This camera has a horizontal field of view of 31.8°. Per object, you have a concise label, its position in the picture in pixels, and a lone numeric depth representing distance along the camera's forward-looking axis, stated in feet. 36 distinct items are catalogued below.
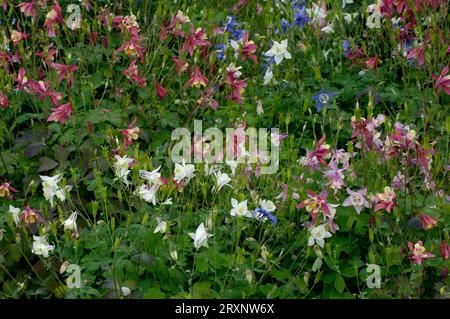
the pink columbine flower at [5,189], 10.21
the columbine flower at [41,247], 8.97
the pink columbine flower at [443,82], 11.11
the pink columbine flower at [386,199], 9.21
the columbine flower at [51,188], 9.43
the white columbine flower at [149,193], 9.18
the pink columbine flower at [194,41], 12.44
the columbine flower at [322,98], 12.58
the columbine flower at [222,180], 9.16
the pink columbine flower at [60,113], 11.17
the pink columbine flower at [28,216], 9.52
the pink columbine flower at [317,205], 9.29
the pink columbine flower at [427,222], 9.20
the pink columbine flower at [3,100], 12.00
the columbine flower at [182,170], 9.23
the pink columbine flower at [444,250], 8.86
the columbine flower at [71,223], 9.00
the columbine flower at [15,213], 9.52
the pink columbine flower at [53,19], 12.53
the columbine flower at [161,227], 9.02
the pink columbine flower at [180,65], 12.58
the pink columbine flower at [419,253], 8.90
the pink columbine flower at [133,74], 12.41
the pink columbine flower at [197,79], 11.83
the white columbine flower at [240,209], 8.87
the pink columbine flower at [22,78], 11.98
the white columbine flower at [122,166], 9.46
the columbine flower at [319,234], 9.20
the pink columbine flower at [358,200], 9.53
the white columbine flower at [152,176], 9.14
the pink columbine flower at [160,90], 12.47
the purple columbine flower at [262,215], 9.18
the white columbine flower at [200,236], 8.63
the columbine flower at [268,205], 9.36
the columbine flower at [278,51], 12.66
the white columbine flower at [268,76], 13.41
